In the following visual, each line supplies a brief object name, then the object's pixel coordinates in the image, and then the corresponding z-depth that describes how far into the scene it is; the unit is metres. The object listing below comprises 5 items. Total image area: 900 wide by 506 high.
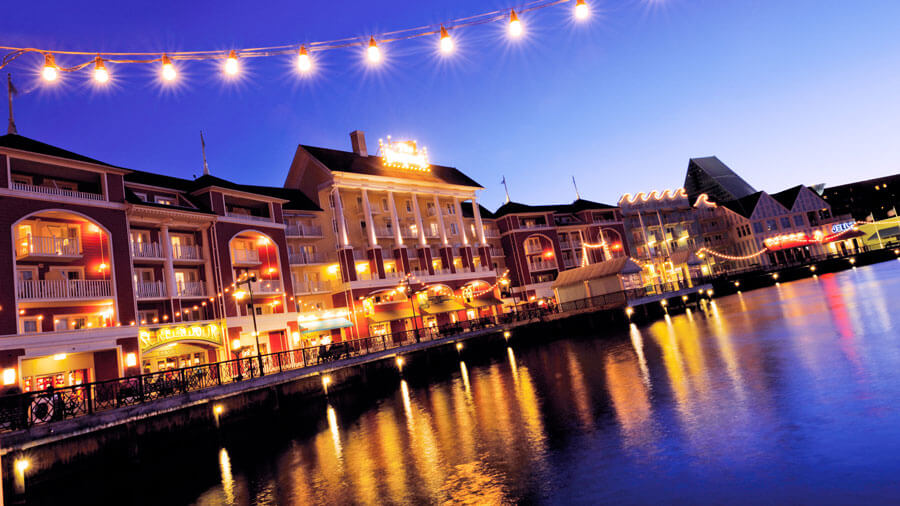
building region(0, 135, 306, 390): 26.56
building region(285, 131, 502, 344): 45.66
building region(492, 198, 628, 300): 65.56
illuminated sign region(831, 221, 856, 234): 80.19
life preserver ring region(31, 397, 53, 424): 18.14
